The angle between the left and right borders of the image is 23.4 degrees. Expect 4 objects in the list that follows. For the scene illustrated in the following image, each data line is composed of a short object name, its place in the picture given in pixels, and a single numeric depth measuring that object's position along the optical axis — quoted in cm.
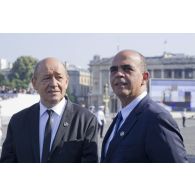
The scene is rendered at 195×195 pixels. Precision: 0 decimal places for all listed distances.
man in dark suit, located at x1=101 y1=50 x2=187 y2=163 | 226
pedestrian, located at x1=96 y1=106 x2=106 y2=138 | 1764
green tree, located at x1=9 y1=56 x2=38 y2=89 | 5807
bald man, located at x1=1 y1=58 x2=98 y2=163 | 281
